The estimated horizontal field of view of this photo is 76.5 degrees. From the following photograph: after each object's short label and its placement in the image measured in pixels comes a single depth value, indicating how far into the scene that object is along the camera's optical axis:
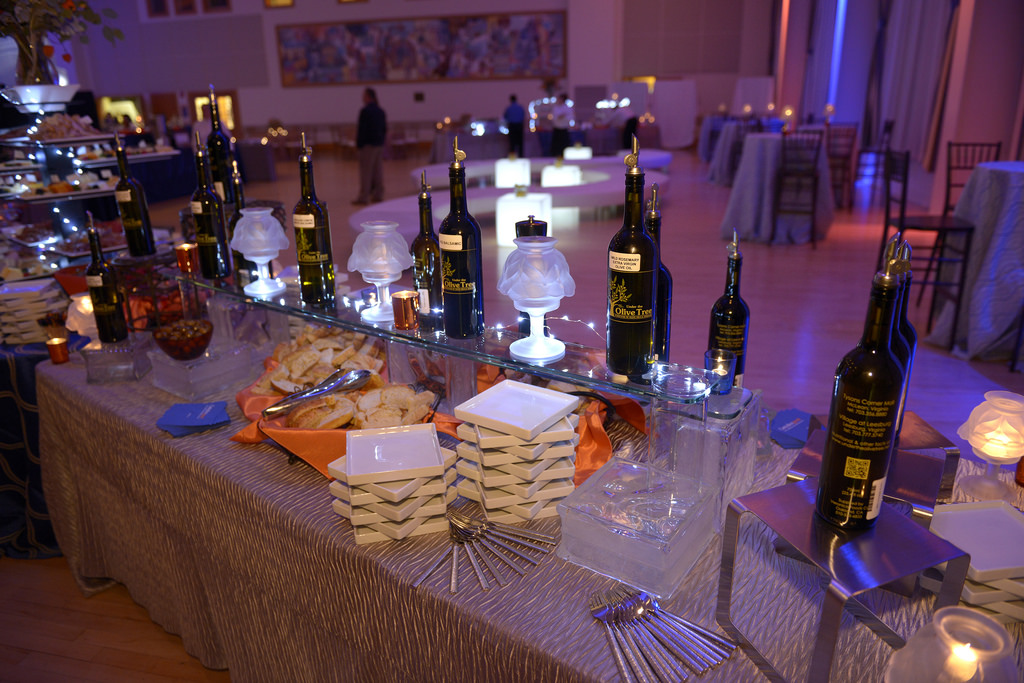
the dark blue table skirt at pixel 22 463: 2.24
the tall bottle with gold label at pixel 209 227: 1.92
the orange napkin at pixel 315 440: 1.40
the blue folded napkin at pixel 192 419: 1.59
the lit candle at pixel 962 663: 0.61
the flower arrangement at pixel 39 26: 2.45
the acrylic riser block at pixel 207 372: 1.80
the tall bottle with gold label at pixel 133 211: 2.07
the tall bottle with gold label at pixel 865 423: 0.81
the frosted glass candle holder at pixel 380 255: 1.60
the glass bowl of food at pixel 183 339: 1.76
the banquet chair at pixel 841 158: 7.73
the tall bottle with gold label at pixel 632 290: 1.11
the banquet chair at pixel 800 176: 6.25
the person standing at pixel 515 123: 10.79
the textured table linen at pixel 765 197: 6.38
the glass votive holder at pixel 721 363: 1.28
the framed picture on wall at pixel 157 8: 15.94
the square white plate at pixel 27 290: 2.26
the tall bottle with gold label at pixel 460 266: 1.32
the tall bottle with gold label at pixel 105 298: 1.92
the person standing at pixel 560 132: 10.80
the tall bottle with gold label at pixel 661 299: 1.24
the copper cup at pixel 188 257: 2.05
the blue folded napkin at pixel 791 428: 1.47
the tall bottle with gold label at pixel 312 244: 1.67
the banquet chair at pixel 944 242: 3.68
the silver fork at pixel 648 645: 0.88
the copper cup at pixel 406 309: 1.54
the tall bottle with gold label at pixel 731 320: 1.35
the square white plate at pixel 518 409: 1.14
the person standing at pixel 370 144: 8.62
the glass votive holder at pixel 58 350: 2.10
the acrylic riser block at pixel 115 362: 1.93
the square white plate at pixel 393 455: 1.15
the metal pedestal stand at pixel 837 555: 0.76
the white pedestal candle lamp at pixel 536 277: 1.28
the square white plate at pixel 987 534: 0.89
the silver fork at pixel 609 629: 0.89
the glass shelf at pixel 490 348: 1.24
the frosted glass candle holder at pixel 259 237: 1.82
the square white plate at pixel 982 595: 0.90
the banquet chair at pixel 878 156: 8.58
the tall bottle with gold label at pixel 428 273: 1.55
